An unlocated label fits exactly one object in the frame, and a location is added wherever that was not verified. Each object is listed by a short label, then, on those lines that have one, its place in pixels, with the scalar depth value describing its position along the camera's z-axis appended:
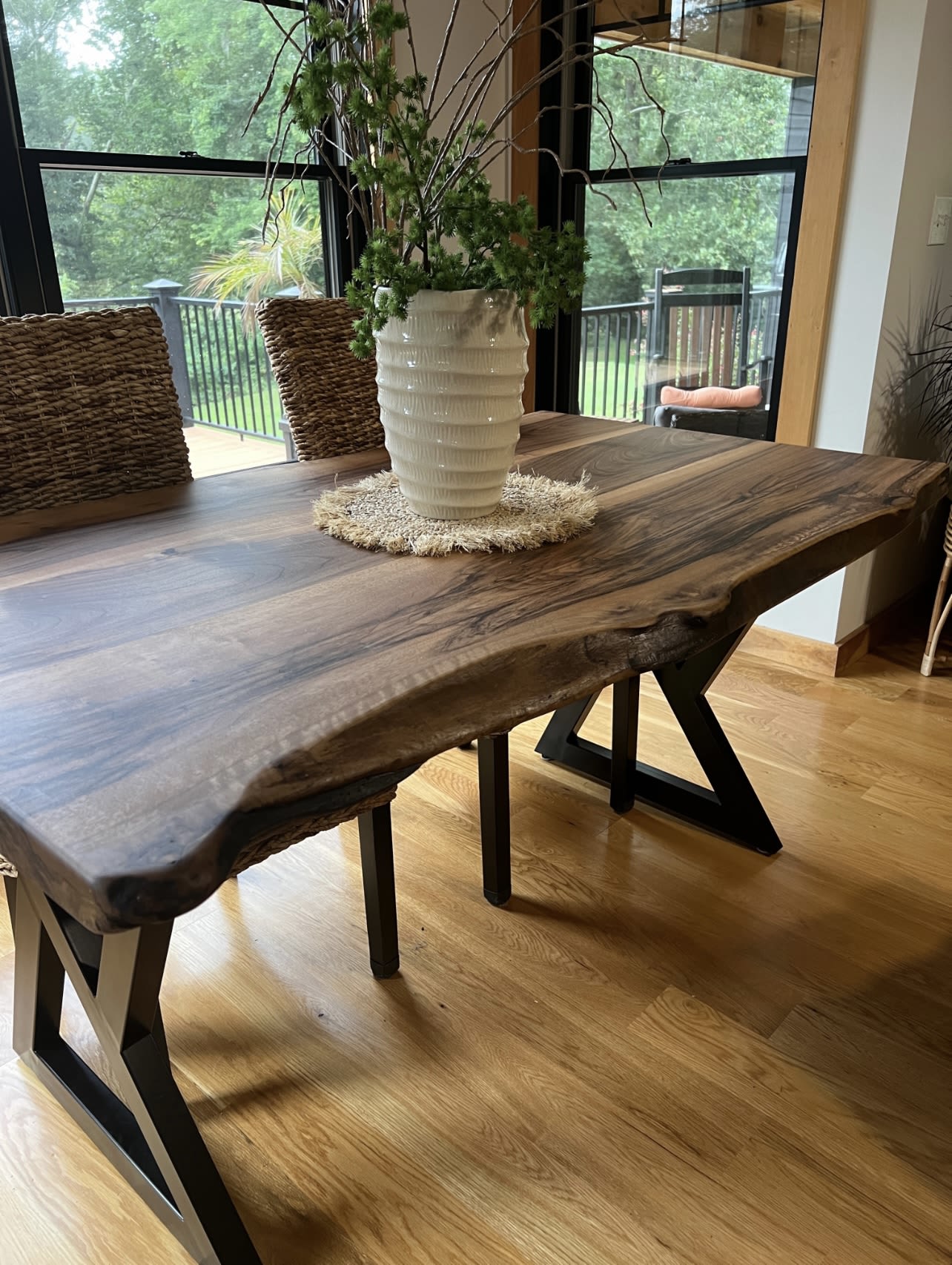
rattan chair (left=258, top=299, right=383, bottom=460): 1.86
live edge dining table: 0.70
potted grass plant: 2.53
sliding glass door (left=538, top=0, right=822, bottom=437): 2.44
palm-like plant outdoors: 2.48
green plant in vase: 1.15
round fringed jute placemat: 1.25
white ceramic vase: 1.21
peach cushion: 2.70
